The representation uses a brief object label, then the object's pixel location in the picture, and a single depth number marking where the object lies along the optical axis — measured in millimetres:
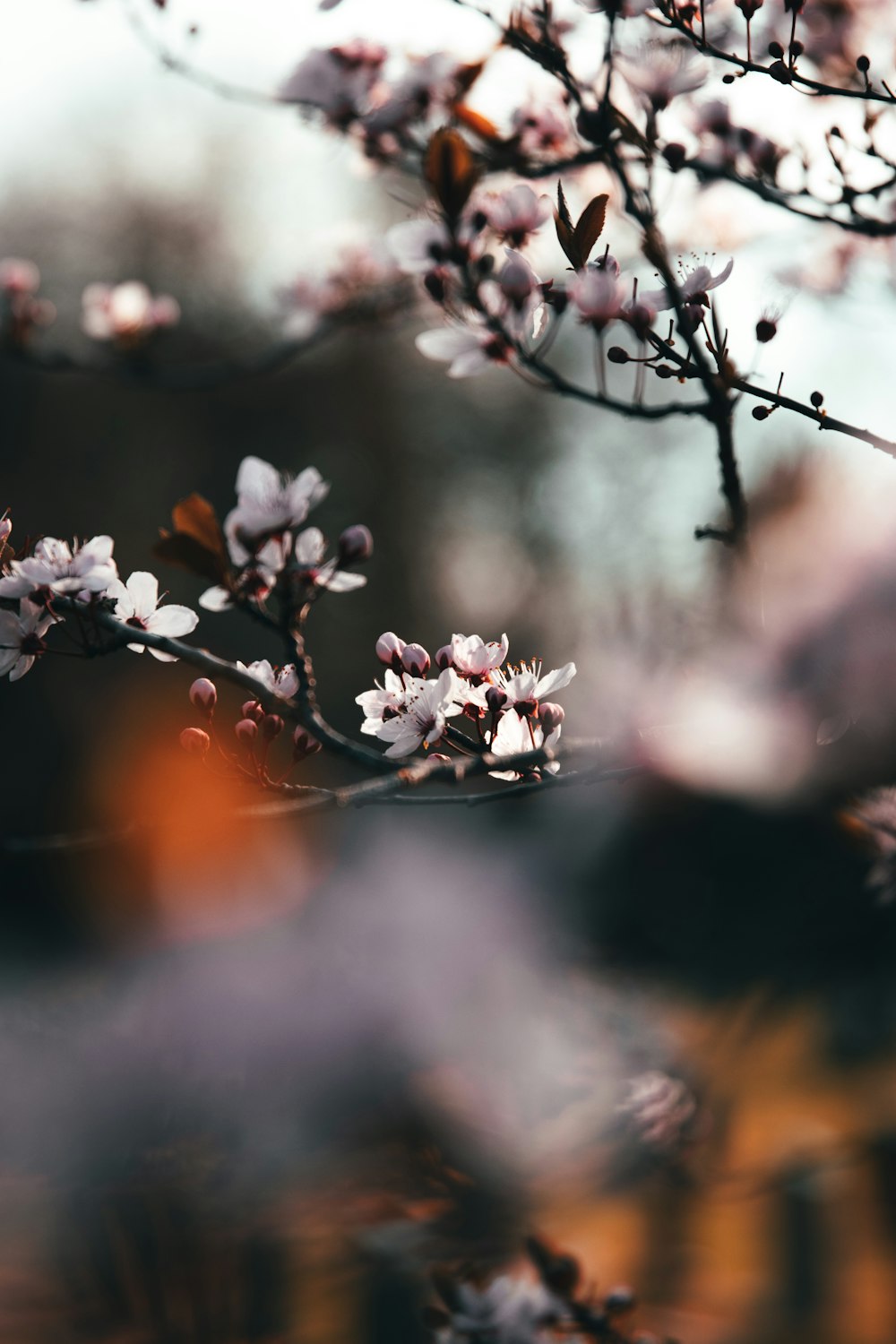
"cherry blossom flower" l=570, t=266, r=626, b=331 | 818
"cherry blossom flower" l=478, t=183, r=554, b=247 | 868
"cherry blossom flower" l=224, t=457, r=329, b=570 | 786
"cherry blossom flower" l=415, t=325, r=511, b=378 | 852
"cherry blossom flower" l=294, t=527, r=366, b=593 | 818
